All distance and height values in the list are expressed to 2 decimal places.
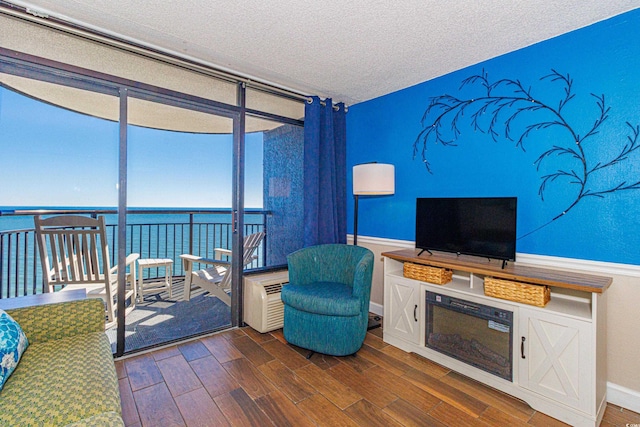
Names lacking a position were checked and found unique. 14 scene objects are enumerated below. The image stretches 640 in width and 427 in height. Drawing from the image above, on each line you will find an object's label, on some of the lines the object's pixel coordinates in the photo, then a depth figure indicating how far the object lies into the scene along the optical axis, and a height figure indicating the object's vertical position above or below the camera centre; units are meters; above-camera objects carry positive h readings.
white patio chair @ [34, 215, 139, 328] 2.26 -0.39
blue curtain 3.28 +0.43
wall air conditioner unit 2.82 -0.89
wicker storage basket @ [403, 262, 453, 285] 2.33 -0.49
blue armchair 2.33 -0.78
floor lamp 2.85 +0.31
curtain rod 1.94 +1.24
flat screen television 2.17 -0.11
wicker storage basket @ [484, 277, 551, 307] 1.84 -0.50
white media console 1.66 -0.75
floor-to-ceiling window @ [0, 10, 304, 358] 2.13 +0.46
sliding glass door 2.55 -0.07
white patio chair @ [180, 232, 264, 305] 3.02 -0.67
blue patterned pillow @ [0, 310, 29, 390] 1.25 -0.62
